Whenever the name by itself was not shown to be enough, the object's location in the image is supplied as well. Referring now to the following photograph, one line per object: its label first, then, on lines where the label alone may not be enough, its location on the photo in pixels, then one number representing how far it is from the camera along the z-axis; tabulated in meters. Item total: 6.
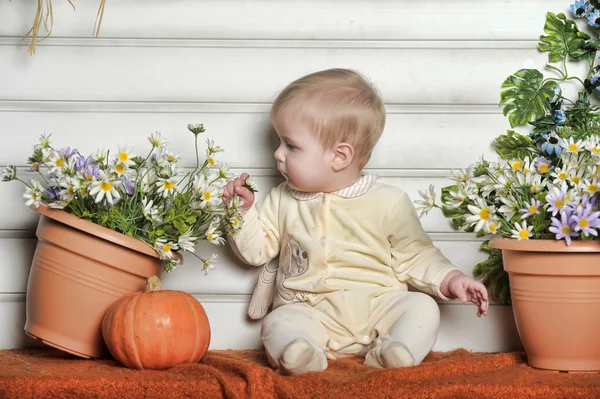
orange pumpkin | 1.95
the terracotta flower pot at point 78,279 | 2.01
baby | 2.05
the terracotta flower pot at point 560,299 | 1.93
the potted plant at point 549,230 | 1.93
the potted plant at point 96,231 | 2.00
